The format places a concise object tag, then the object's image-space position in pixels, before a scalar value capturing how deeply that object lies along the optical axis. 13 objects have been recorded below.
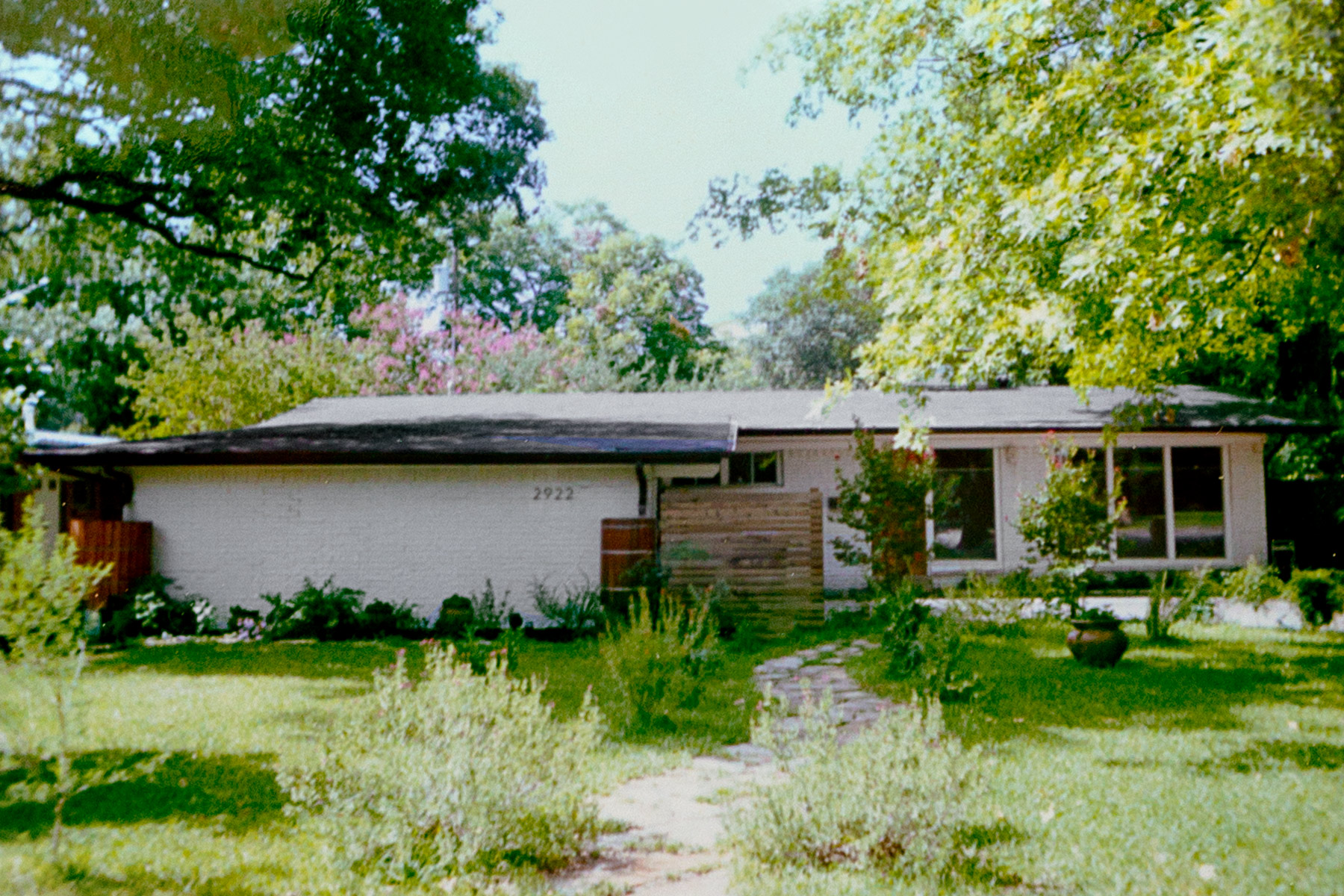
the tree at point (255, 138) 10.59
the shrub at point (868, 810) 4.09
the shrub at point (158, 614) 12.63
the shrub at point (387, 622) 12.75
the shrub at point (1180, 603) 10.58
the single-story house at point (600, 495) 12.54
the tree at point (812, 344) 37.53
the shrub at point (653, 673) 7.03
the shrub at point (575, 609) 12.23
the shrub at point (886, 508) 13.19
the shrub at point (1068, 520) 12.23
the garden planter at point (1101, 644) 9.05
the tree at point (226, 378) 22.05
